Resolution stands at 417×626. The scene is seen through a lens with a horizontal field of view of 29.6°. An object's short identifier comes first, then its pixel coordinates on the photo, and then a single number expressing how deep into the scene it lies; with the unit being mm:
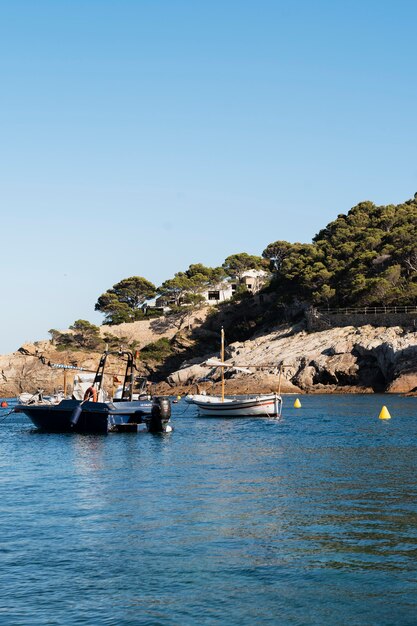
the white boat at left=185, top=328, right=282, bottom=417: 61781
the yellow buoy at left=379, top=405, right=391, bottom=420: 54072
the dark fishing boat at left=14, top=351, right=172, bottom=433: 48969
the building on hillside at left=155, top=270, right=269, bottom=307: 137125
